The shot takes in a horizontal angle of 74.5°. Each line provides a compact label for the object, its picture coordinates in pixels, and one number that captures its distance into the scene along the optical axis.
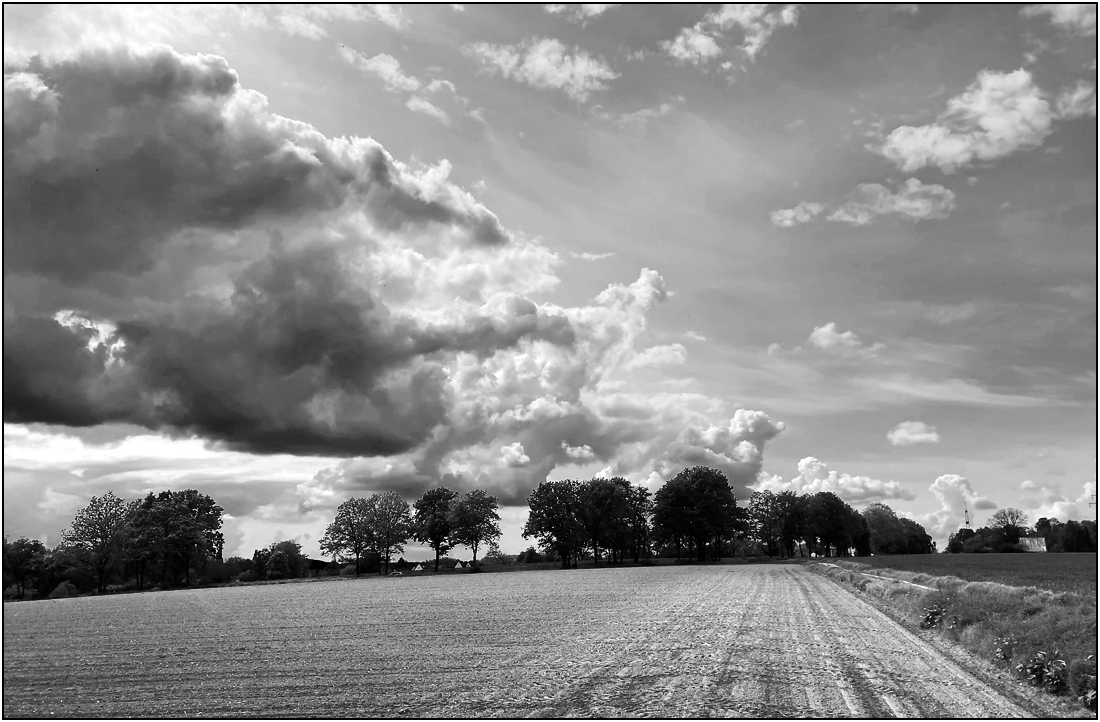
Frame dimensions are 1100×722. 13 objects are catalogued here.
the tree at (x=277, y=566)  124.12
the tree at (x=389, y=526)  120.69
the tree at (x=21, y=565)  98.62
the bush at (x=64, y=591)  89.81
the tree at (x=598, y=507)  135.38
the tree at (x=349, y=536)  120.69
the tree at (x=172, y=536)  92.12
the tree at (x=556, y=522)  131.12
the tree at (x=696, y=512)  142.00
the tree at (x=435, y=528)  122.75
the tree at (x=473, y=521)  122.69
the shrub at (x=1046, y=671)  15.00
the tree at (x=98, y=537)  94.12
